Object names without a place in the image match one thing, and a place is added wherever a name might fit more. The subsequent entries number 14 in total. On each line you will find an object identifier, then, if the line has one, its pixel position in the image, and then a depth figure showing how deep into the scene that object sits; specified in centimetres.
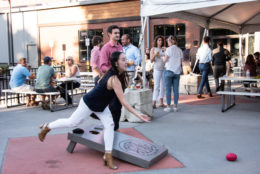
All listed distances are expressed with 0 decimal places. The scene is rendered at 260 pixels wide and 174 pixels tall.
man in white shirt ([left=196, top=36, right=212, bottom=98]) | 990
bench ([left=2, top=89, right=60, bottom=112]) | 812
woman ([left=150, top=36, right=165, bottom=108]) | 787
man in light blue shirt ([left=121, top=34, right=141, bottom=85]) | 727
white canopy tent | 670
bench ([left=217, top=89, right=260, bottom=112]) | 731
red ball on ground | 417
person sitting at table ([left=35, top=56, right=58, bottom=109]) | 832
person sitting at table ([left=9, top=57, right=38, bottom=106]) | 893
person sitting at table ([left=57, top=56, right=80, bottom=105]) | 880
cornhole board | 400
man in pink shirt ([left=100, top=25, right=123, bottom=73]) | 540
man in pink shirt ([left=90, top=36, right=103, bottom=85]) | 580
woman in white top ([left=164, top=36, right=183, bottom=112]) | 741
